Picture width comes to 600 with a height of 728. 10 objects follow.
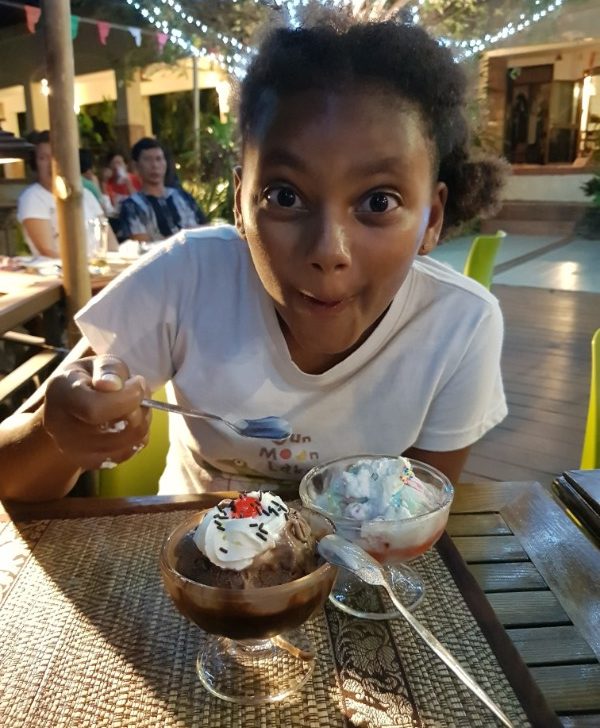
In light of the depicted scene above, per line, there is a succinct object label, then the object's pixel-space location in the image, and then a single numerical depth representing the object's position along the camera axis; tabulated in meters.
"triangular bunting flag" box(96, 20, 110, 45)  6.21
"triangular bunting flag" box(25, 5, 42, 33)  3.08
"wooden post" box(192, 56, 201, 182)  8.10
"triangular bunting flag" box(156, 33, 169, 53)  6.58
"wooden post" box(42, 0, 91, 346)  2.53
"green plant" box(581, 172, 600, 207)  10.09
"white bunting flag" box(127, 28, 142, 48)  6.59
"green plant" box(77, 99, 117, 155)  8.57
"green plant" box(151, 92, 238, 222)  7.88
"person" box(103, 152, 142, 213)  7.17
